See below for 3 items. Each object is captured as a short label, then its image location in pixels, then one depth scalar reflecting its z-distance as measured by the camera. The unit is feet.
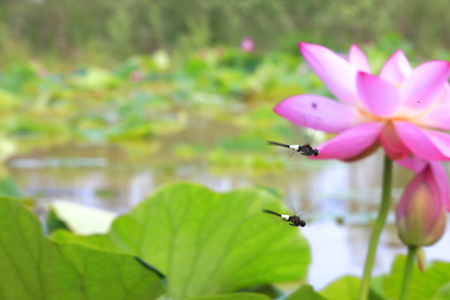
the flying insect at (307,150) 5.97
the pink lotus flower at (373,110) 6.04
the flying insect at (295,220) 5.90
